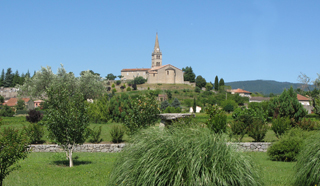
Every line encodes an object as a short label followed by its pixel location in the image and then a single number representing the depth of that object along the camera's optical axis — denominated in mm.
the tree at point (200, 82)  101100
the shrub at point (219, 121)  16038
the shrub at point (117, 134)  16719
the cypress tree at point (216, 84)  92875
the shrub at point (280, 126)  16578
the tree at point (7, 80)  101312
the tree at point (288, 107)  27156
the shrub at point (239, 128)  17344
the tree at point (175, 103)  54088
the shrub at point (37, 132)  16438
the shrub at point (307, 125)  17578
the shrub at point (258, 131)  16609
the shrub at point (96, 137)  16733
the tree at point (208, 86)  95994
